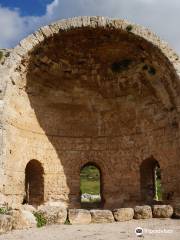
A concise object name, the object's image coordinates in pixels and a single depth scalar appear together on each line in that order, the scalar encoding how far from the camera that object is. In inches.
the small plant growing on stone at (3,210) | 387.6
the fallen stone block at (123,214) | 435.2
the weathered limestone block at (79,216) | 418.3
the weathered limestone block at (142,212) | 445.1
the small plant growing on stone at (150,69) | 531.8
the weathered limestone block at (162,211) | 447.8
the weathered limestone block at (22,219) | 370.6
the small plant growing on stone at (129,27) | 495.8
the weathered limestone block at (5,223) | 334.9
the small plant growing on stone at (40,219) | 400.7
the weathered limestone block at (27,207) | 463.8
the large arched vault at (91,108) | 494.3
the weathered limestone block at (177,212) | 448.1
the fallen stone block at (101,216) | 425.7
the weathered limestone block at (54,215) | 411.2
